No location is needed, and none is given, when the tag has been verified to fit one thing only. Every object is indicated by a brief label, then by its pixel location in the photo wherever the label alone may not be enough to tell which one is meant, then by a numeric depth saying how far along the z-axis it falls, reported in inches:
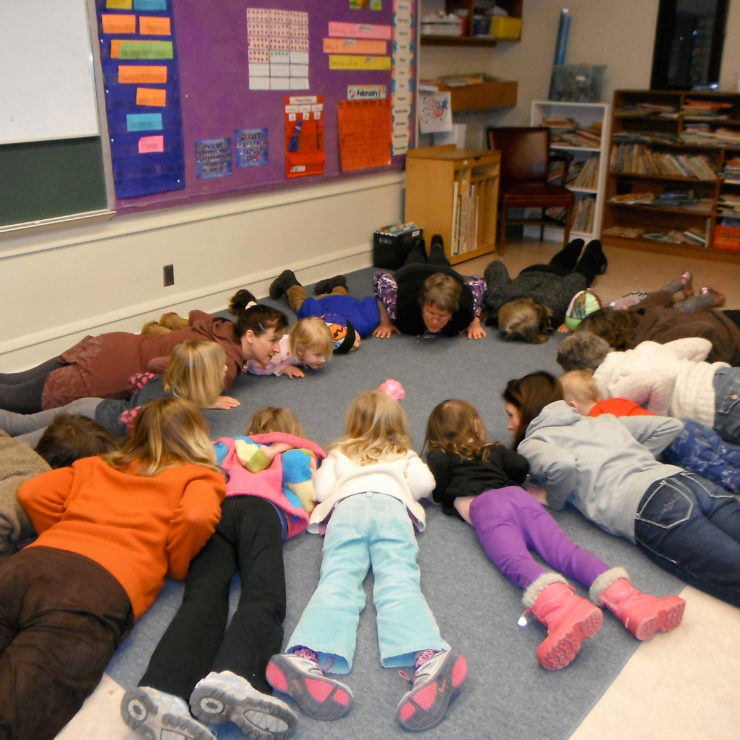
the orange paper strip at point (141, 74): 132.9
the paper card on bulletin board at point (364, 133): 183.2
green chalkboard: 121.1
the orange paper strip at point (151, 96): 136.9
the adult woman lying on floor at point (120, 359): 110.3
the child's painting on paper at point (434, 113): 205.5
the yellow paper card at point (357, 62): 176.0
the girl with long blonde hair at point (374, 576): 61.0
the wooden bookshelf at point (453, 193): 194.1
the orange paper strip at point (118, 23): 128.0
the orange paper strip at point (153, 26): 133.9
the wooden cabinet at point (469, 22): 207.6
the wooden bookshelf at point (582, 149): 217.0
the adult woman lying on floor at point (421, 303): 140.7
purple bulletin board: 135.6
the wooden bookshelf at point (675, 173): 199.6
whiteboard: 116.1
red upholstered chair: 211.6
